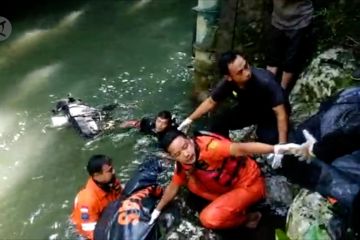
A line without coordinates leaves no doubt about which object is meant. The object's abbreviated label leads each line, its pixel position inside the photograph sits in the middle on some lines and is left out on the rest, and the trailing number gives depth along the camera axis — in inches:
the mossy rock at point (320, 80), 234.8
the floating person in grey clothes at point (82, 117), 298.8
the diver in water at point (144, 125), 290.8
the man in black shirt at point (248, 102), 194.1
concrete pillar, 286.8
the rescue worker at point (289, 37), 231.5
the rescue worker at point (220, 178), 181.3
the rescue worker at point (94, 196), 196.1
